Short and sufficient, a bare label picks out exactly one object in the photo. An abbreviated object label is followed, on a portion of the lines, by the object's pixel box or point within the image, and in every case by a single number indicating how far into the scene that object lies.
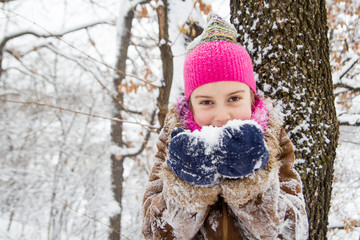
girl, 0.98
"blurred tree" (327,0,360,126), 4.05
